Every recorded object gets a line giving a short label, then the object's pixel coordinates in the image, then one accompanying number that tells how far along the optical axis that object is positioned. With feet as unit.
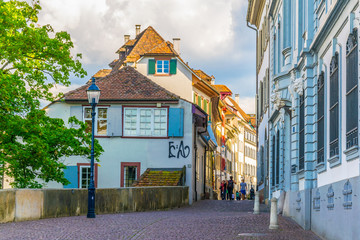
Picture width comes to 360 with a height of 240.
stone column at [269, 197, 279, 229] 55.67
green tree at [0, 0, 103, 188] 96.68
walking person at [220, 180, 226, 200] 170.50
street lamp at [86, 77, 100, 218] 74.28
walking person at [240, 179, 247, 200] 157.66
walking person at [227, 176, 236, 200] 154.10
